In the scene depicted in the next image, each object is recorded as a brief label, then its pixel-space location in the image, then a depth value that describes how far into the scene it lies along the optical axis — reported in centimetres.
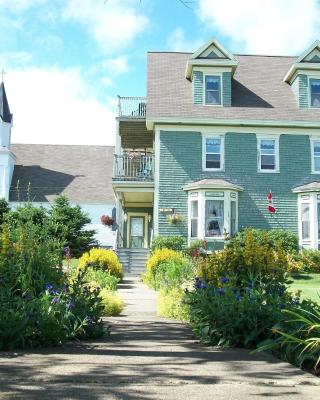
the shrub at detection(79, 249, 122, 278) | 1539
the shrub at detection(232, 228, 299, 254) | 2136
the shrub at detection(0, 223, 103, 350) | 518
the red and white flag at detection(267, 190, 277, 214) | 2269
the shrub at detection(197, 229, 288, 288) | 845
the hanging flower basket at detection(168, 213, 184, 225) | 2239
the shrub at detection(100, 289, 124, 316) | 879
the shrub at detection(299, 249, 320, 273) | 2010
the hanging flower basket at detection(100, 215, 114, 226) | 3262
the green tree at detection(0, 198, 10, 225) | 2695
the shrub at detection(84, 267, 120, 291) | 1209
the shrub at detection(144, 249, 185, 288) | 1617
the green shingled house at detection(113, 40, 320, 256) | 2258
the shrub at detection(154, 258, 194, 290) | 1166
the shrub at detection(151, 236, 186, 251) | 2152
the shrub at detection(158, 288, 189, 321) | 813
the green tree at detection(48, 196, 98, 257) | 2333
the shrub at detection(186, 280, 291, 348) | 560
